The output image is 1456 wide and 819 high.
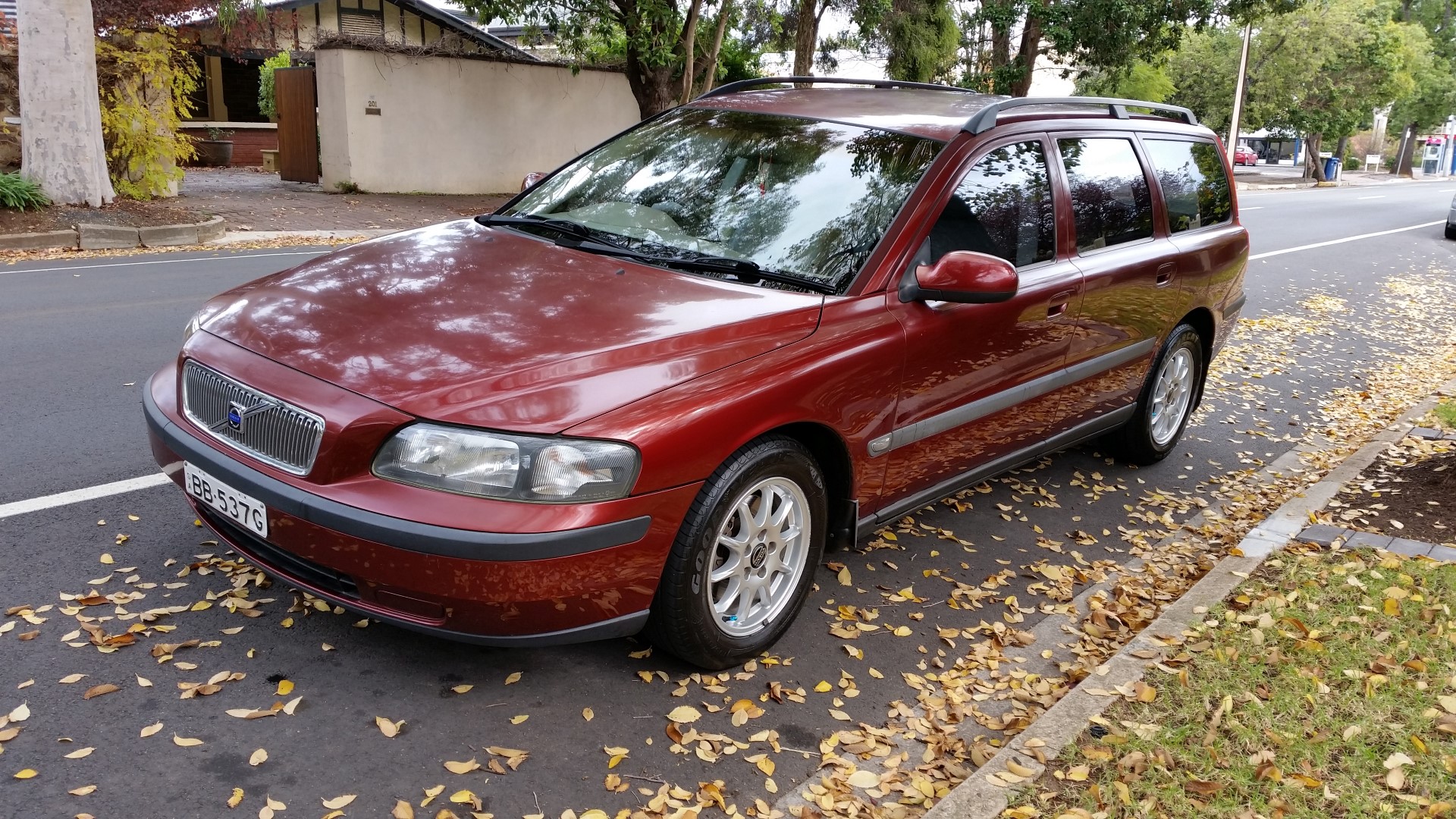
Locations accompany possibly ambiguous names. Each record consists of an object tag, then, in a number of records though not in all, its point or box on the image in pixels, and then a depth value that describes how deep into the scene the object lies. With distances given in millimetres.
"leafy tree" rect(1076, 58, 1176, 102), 36594
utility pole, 34719
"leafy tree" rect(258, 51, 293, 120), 25391
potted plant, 25250
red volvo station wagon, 2861
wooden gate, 19562
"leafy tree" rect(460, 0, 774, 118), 17109
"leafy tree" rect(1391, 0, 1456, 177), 55219
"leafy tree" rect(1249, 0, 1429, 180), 42844
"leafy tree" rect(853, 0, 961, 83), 23641
